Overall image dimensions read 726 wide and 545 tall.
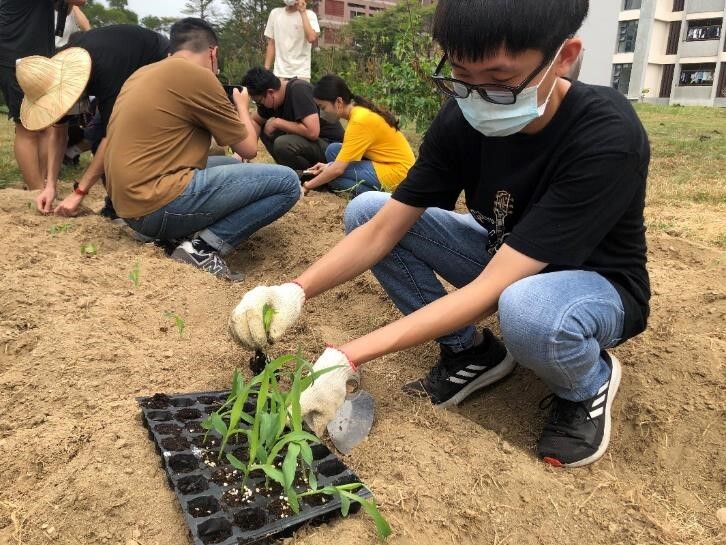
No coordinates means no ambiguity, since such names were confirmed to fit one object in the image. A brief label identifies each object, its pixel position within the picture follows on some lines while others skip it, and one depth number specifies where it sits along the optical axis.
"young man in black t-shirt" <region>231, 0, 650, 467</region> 1.50
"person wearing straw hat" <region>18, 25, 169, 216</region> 3.61
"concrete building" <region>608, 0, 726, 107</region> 25.44
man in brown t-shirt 3.05
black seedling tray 1.26
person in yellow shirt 4.21
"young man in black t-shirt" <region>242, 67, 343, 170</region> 4.73
